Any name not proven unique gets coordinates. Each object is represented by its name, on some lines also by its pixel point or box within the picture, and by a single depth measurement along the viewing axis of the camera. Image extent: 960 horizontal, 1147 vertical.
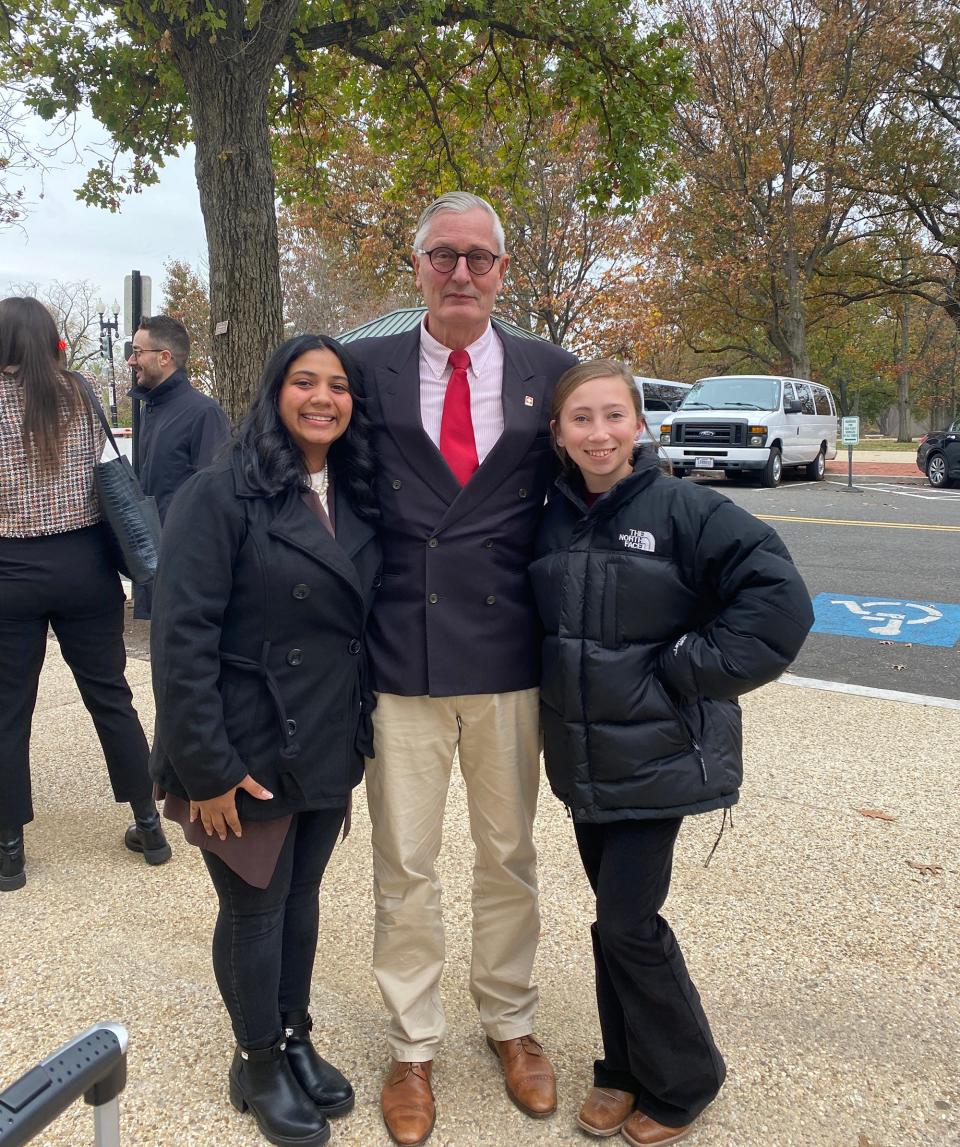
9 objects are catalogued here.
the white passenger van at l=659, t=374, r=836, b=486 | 16.72
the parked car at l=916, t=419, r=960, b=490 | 17.30
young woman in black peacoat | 1.92
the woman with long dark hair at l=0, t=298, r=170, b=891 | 3.14
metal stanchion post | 1.02
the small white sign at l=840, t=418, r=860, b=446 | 16.44
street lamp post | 30.50
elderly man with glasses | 2.20
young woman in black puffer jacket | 1.99
